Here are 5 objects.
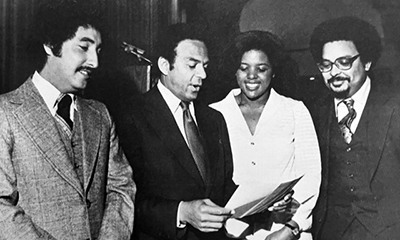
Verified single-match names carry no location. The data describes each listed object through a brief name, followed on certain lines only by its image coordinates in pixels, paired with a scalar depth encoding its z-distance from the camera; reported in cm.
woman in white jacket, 321
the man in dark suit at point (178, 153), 327
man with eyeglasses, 314
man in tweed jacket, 311
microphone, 338
